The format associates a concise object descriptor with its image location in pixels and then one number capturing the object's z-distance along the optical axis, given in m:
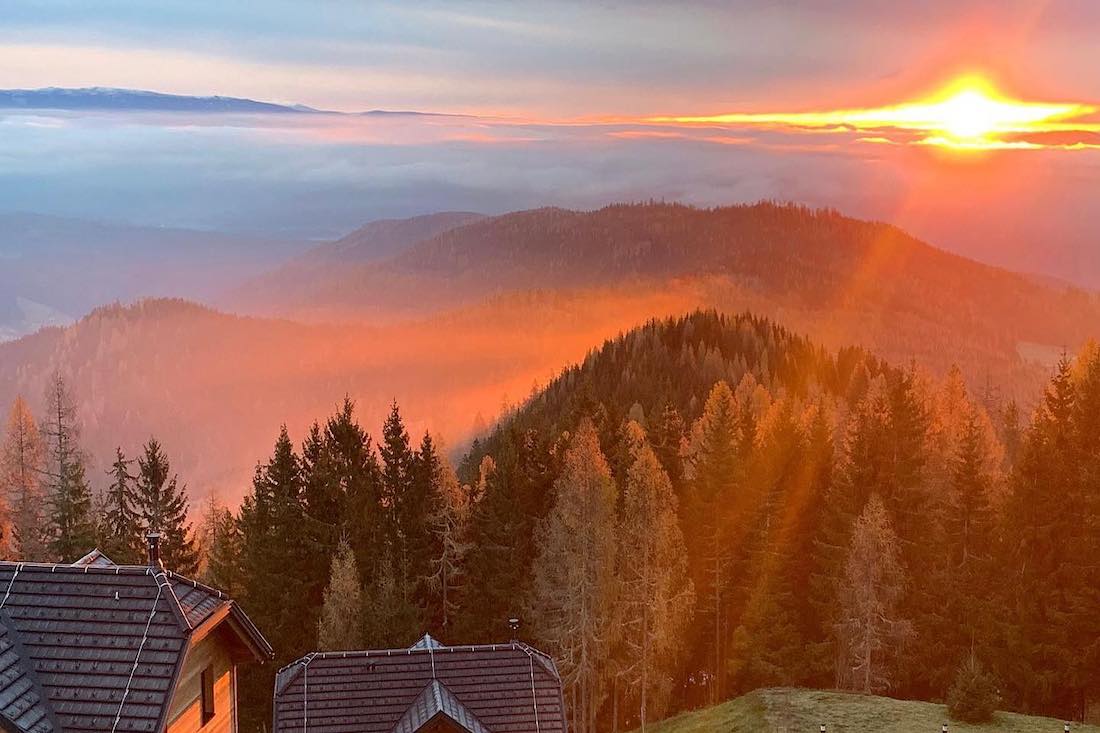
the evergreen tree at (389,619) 43.72
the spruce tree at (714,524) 49.69
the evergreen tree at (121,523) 52.94
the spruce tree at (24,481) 61.03
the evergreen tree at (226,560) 53.94
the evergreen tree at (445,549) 48.59
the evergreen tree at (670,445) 56.69
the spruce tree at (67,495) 54.53
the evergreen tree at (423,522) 49.09
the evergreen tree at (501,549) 47.44
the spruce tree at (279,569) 46.88
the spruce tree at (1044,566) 42.59
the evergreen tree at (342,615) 42.59
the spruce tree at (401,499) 48.75
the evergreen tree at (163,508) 54.06
